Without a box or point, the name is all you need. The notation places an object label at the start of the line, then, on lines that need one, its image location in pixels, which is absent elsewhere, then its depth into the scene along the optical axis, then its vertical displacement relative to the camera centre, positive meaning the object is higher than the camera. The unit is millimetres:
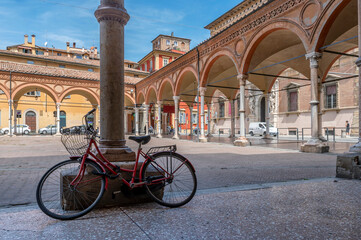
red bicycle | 2994 -636
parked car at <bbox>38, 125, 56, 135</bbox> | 35669 -913
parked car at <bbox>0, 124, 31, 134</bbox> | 34016 -725
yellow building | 27062 +4317
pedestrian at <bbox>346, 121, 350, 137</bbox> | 20848 -615
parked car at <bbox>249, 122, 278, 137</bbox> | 28141 -706
